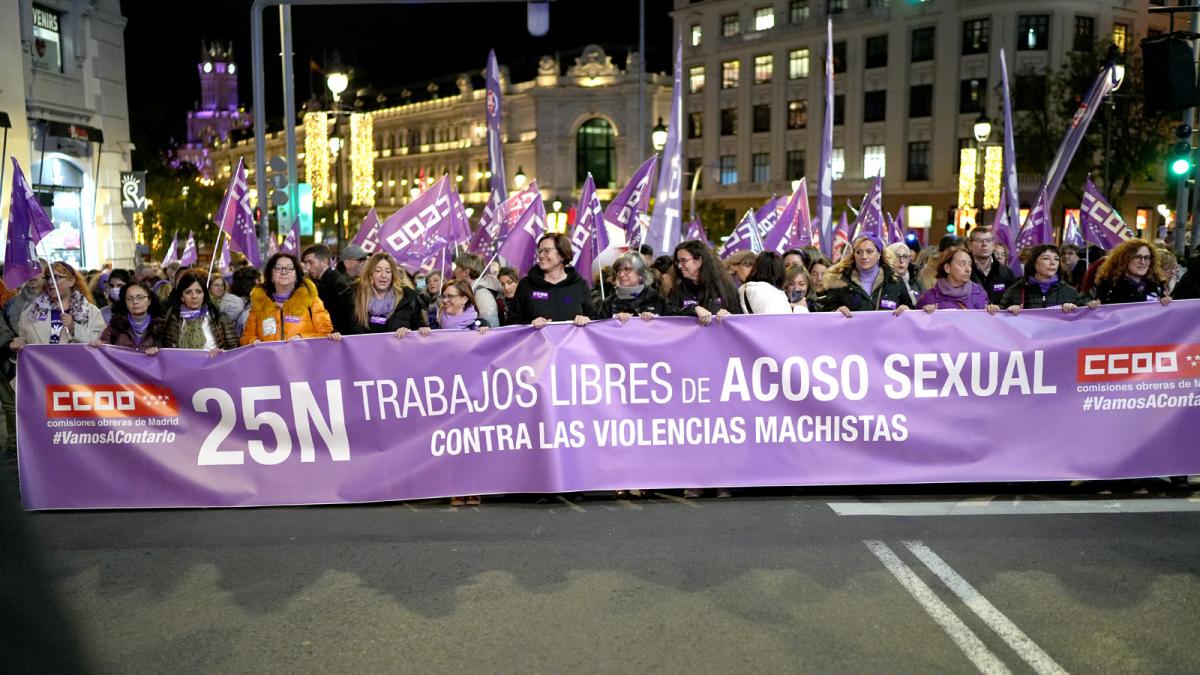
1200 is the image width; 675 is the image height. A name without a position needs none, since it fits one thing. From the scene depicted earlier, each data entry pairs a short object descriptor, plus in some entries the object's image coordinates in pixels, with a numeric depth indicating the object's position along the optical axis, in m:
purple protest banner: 6.80
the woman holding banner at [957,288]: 7.74
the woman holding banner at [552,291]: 7.43
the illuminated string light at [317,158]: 22.52
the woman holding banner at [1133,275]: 7.69
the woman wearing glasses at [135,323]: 7.81
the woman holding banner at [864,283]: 7.79
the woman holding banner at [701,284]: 7.32
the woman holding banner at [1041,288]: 7.63
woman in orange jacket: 7.81
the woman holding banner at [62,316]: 8.99
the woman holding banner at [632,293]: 7.40
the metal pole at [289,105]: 16.48
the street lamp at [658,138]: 29.11
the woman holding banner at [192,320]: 7.89
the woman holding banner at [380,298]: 8.06
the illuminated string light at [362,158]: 25.70
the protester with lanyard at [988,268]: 9.23
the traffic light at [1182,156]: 16.45
